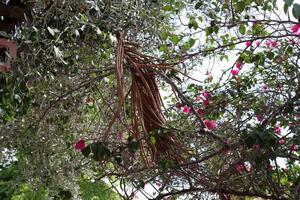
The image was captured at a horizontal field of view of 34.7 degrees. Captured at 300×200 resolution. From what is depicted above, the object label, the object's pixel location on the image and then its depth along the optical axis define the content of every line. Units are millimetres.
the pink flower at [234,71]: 2218
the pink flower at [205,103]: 2186
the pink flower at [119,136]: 2086
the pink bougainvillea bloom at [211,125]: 1828
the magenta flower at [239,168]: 1640
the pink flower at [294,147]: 1575
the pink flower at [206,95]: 2264
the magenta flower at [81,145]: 1862
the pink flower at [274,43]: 2134
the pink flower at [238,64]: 2154
